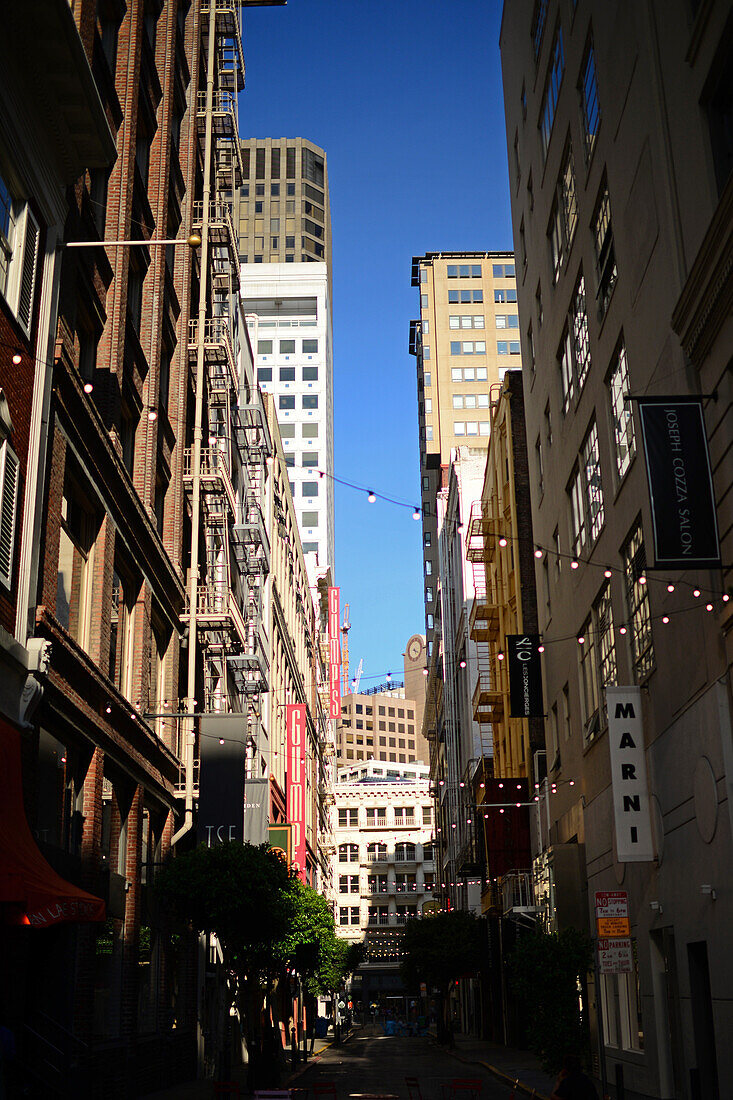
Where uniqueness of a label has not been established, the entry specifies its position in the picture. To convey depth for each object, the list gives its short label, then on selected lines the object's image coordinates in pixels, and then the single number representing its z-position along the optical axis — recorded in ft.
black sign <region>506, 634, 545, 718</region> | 125.80
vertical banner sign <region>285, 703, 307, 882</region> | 207.00
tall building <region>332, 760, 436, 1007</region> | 437.99
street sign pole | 64.44
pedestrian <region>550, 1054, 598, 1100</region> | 48.70
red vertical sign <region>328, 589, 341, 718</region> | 382.01
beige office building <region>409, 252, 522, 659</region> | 417.49
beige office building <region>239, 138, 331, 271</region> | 530.27
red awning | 45.70
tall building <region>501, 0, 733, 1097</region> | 58.23
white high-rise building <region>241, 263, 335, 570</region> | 469.98
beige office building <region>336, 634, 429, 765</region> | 643.78
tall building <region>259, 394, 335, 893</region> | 197.98
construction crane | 507.63
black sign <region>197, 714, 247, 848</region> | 102.89
